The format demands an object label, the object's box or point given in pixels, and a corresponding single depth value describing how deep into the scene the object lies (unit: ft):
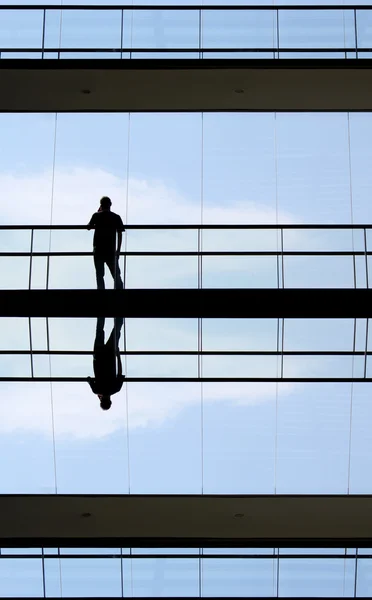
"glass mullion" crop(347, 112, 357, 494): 56.78
